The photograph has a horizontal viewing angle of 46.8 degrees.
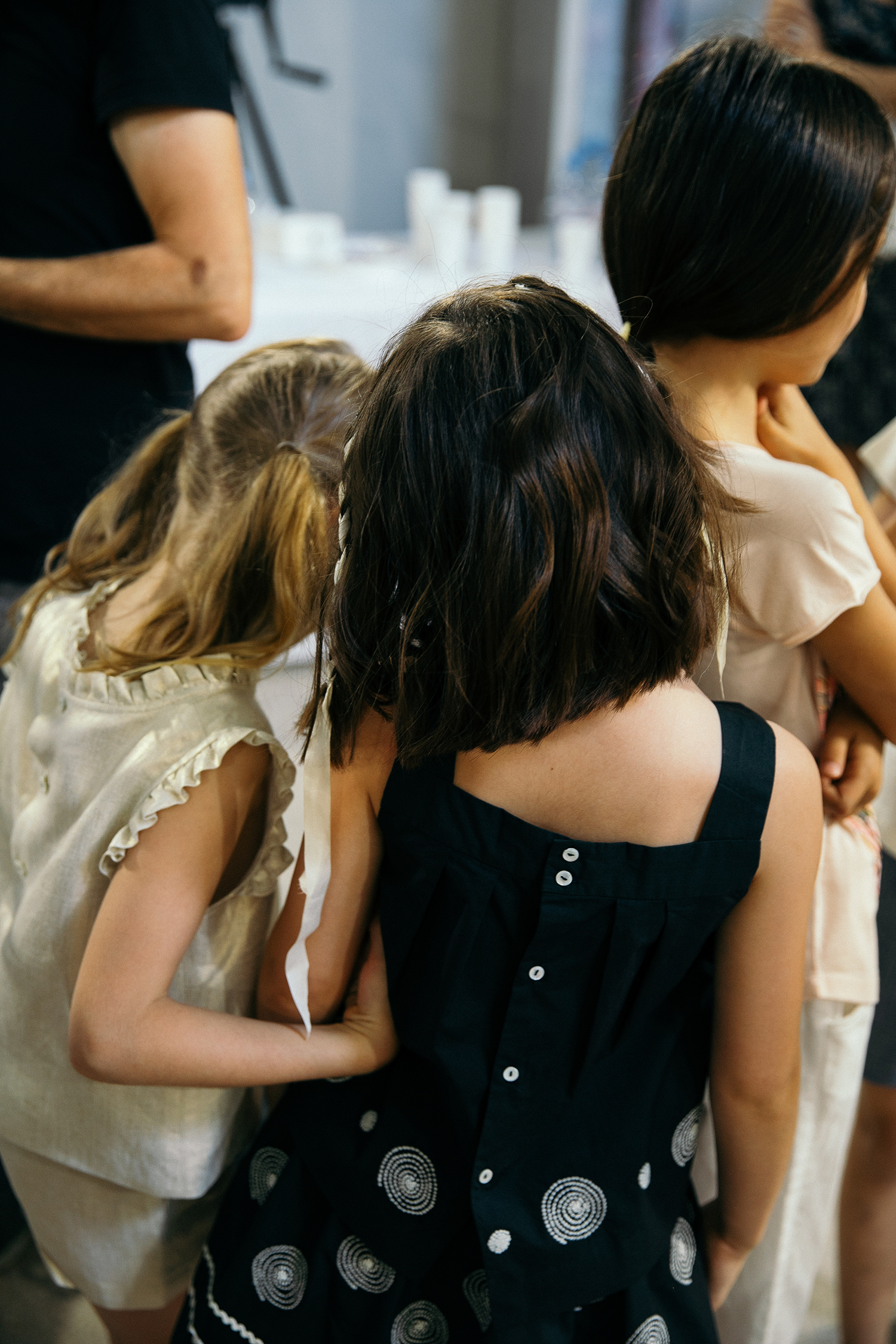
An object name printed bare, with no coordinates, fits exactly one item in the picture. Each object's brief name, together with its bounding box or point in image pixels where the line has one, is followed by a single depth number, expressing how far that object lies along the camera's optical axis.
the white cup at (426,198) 2.57
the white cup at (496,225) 2.63
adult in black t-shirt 1.14
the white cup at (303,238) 2.55
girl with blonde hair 0.74
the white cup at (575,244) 2.61
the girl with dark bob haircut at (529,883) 0.59
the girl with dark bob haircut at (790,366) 0.76
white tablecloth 2.00
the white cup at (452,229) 2.43
